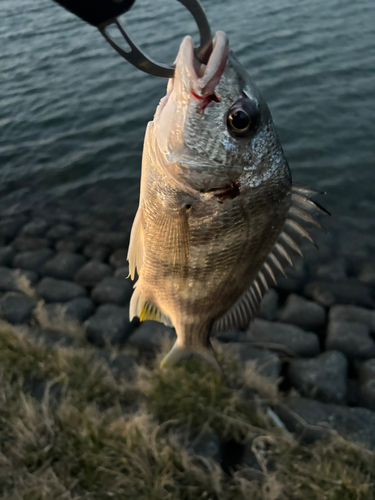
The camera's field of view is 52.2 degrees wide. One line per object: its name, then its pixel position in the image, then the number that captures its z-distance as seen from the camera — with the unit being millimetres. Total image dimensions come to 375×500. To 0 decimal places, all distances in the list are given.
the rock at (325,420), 2461
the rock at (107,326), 3336
